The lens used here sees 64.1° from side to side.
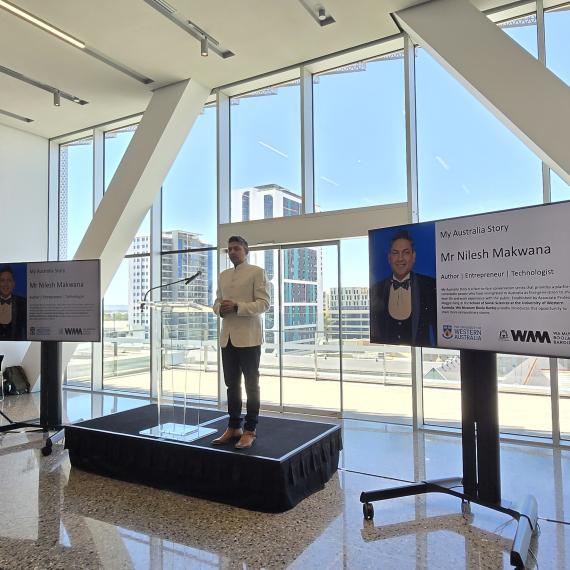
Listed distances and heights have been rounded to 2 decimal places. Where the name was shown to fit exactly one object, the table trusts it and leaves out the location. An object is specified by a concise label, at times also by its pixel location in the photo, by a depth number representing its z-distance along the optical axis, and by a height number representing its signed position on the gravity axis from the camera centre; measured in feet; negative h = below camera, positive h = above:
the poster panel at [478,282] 7.47 +0.40
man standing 10.64 -0.60
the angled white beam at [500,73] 12.44 +6.74
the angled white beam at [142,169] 20.10 +6.30
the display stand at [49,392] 15.39 -2.87
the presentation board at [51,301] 14.96 +0.26
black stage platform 9.64 -3.57
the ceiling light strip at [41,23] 14.43 +9.61
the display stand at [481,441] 8.65 -2.67
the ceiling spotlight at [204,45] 16.19 +9.33
